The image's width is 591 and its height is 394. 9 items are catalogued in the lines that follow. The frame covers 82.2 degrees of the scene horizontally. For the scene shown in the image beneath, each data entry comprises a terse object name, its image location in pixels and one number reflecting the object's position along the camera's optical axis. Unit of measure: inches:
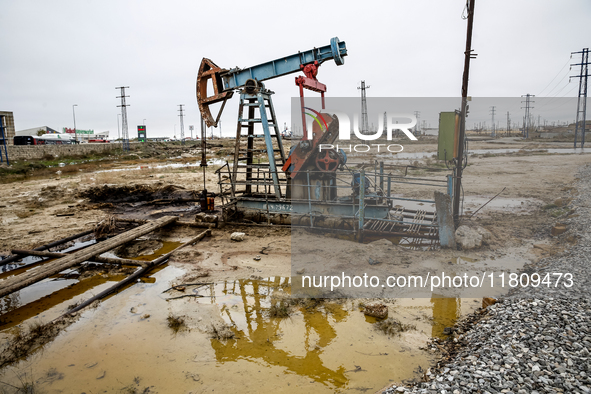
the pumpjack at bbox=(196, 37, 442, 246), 319.9
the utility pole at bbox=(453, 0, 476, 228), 279.4
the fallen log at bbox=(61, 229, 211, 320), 197.3
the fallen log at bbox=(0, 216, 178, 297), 196.7
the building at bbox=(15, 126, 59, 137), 2822.3
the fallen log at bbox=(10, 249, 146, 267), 247.1
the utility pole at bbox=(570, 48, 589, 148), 1242.0
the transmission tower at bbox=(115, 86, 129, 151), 1561.0
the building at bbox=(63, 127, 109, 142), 2917.8
